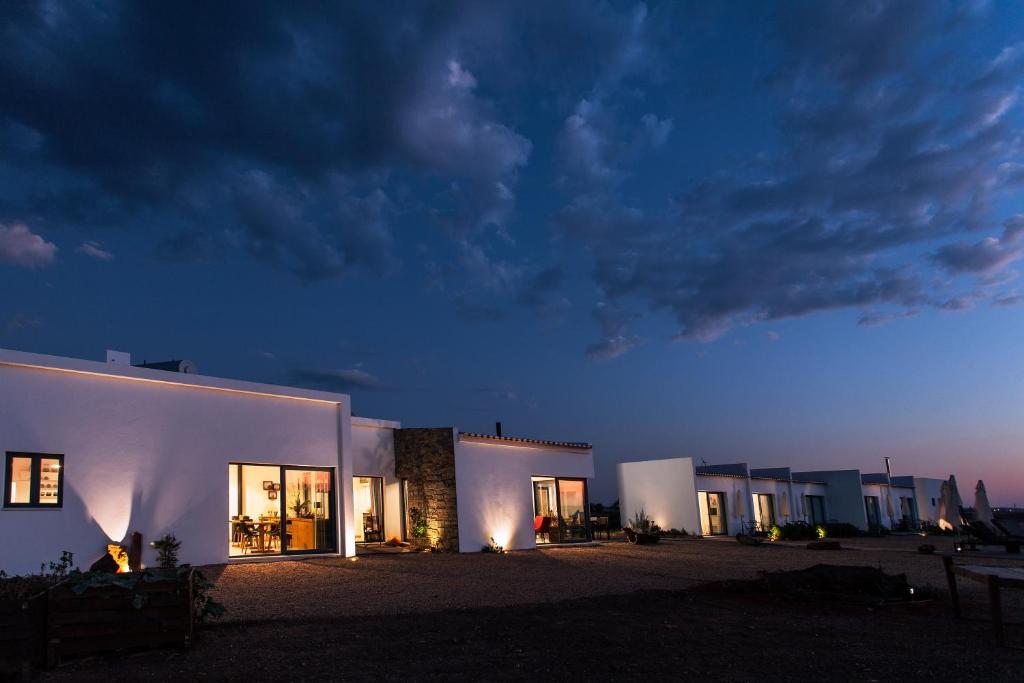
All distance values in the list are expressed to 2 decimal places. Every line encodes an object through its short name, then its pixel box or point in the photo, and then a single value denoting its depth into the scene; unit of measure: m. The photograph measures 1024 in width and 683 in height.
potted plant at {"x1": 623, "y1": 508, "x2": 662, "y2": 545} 21.31
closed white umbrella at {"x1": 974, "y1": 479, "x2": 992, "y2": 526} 21.02
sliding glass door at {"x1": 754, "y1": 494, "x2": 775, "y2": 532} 29.59
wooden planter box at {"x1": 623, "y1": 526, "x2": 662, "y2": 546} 21.28
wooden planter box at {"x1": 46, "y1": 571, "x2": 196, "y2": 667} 6.01
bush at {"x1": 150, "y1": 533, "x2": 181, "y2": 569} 11.52
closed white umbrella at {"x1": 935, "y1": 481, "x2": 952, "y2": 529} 23.02
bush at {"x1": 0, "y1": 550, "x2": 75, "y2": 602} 5.84
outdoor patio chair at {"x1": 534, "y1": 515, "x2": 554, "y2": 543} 21.53
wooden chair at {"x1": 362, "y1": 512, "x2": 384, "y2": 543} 18.91
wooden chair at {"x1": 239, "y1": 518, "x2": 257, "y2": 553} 14.95
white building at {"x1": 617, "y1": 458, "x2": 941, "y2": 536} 25.81
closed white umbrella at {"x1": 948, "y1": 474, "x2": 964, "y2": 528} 22.89
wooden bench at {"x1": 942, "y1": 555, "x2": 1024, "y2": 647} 7.20
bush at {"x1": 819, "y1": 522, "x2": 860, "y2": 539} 28.67
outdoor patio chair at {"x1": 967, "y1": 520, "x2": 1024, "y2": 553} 18.61
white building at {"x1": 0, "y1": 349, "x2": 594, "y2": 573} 11.70
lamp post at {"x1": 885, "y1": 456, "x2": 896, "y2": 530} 33.88
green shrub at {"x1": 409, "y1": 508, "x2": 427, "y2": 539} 17.81
